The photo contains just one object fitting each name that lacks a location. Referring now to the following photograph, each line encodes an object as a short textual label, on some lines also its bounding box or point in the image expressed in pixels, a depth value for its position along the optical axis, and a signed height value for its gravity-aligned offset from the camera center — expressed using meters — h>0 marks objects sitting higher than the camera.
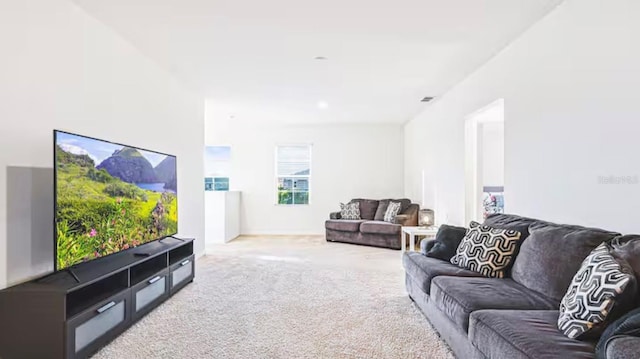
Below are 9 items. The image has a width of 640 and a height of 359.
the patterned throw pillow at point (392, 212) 7.41 -0.57
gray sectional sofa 1.64 -0.68
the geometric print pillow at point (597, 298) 1.63 -0.50
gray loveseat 6.96 -0.80
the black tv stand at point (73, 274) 2.48 -0.59
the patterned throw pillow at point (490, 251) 2.88 -0.52
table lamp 6.15 -0.57
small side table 5.87 -0.74
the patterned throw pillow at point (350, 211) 8.05 -0.60
